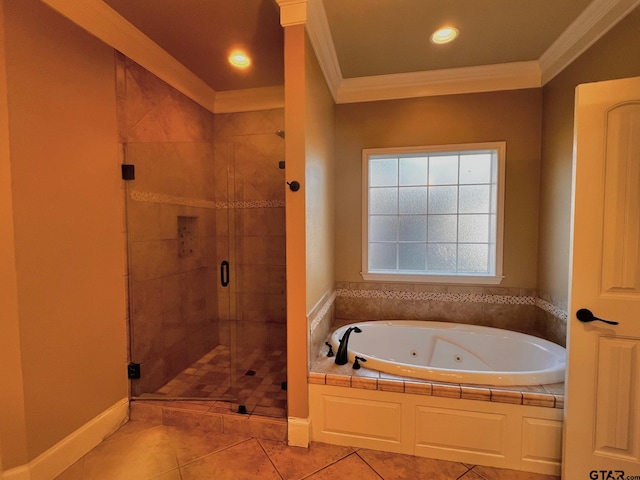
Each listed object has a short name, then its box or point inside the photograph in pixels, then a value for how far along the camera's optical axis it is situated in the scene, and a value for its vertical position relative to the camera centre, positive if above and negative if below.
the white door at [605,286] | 1.35 -0.30
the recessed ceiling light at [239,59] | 2.16 +1.29
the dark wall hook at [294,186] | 1.68 +0.24
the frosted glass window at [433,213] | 2.54 +0.12
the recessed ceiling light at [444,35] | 1.92 +1.29
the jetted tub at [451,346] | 2.10 -0.95
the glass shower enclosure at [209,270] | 2.14 -0.37
